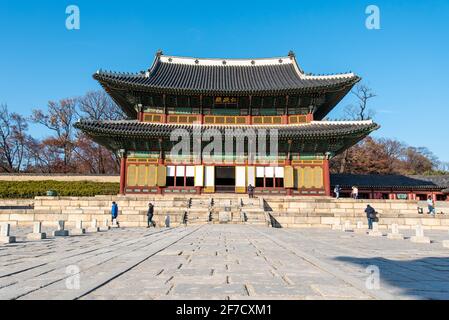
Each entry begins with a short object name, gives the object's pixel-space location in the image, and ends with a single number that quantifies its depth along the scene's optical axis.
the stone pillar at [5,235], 9.78
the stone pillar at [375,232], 13.66
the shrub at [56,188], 32.44
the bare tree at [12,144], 47.47
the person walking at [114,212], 16.70
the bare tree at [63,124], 46.78
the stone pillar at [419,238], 11.15
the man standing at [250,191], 23.89
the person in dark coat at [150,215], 16.24
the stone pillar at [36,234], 10.98
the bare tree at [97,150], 46.97
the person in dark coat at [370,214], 16.06
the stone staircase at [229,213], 18.28
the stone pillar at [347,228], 16.21
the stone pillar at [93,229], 14.26
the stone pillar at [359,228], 15.59
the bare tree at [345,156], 45.94
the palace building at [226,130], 24.86
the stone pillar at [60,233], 12.13
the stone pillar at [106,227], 15.14
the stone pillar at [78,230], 13.16
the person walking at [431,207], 22.34
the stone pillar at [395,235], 12.33
